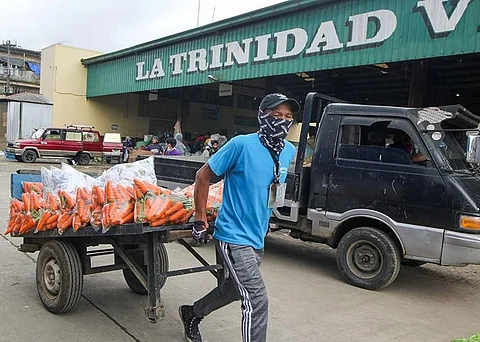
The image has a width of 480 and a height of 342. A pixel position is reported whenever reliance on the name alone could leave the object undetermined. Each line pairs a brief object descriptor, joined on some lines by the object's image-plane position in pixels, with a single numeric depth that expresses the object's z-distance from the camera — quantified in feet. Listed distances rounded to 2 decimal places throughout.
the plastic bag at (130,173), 12.83
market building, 31.96
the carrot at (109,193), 10.83
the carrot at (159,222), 10.52
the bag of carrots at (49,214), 12.62
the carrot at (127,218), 10.69
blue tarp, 166.05
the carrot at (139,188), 10.65
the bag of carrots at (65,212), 12.09
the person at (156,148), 58.85
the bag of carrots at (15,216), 13.91
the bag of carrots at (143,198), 10.52
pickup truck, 16.22
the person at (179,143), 55.81
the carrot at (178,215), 10.74
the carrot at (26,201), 13.53
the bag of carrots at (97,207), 11.18
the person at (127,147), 77.71
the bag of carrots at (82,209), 11.58
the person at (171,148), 33.17
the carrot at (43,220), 12.77
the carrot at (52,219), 12.58
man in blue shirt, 9.48
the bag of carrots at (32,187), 14.15
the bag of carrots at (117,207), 10.68
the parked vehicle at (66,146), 68.08
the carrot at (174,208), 10.68
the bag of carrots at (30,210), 13.23
